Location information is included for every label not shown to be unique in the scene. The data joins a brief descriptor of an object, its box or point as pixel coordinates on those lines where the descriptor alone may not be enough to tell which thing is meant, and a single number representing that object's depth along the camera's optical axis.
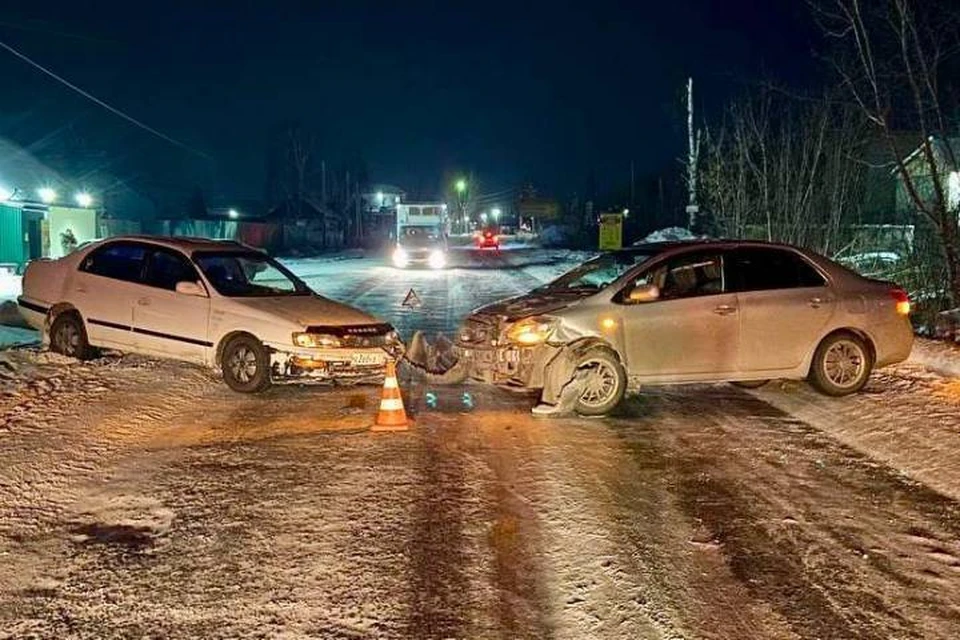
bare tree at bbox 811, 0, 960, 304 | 13.64
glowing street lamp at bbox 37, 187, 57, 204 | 31.77
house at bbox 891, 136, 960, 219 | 14.54
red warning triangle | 18.97
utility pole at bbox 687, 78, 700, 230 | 28.95
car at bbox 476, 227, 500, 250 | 53.94
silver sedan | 8.47
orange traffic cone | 7.90
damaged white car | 9.38
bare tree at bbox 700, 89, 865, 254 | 20.89
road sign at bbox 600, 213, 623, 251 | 39.41
